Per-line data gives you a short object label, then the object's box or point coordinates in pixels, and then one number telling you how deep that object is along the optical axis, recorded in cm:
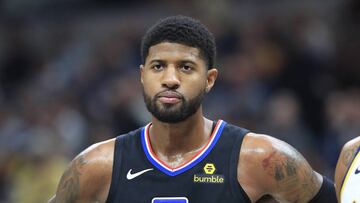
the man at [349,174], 998
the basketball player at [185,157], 1083
